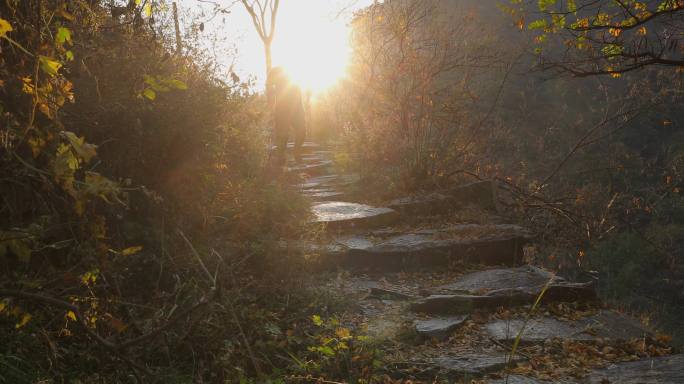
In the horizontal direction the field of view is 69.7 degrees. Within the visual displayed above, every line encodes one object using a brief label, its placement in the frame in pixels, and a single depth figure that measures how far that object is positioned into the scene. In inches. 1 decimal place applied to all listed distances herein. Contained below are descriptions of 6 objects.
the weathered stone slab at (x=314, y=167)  434.0
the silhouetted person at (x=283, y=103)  404.8
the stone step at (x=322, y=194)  336.3
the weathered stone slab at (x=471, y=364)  136.6
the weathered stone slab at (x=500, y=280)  200.1
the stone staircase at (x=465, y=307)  139.2
